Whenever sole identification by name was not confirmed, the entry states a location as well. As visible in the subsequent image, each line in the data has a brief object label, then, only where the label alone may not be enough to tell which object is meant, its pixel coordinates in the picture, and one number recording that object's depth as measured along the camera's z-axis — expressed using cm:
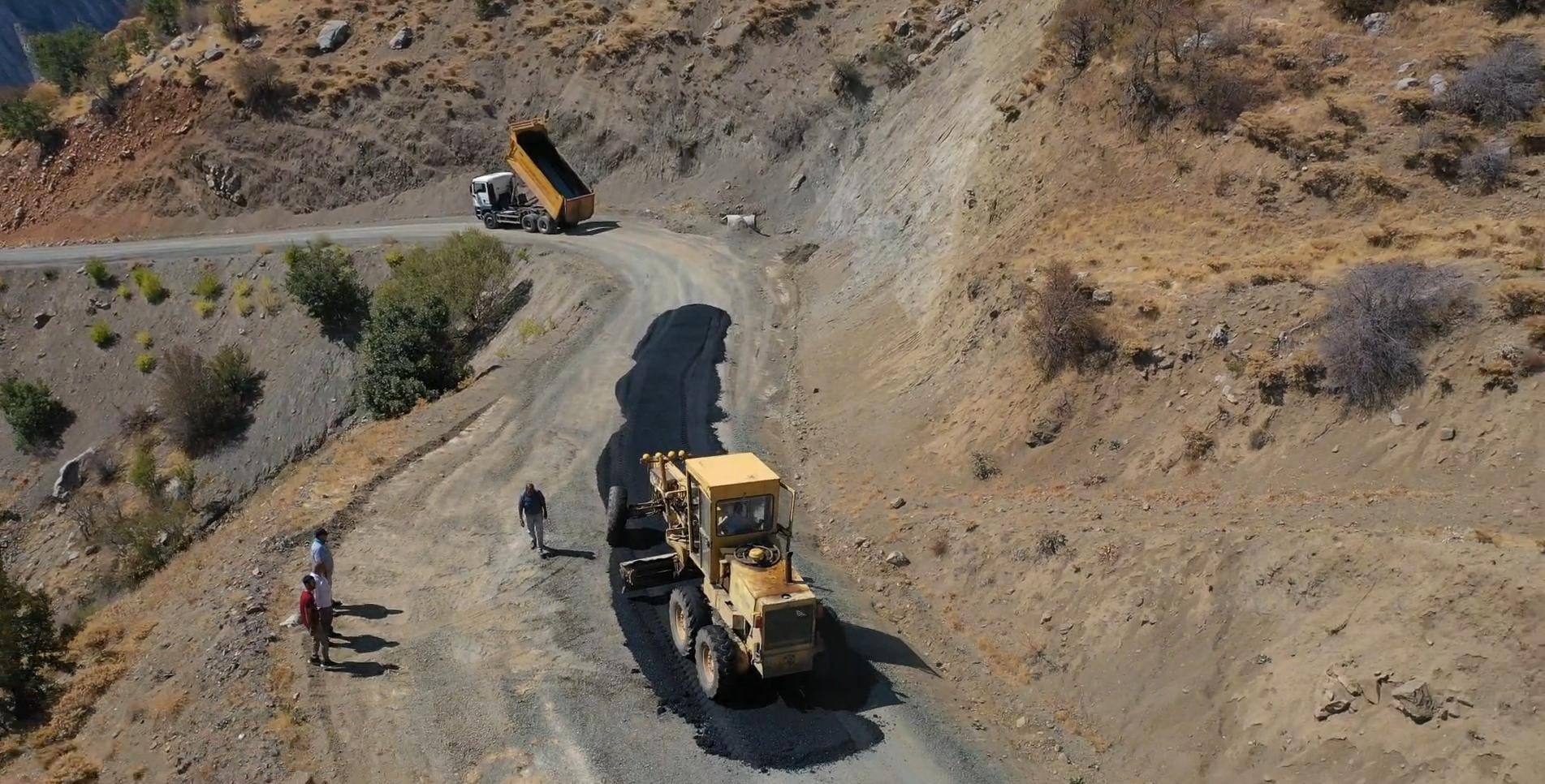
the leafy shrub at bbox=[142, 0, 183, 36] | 5272
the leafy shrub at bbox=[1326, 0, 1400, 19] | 2306
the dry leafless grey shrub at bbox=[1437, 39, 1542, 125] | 1844
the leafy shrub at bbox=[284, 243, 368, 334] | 3325
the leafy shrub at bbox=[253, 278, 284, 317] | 3575
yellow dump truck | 3709
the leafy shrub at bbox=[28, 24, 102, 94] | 4978
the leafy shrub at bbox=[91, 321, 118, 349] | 3678
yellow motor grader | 1191
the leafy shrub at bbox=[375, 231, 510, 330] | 3128
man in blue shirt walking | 1630
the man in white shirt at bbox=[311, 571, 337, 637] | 1346
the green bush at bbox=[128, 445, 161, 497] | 3020
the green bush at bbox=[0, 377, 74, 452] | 3453
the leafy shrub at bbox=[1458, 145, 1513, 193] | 1747
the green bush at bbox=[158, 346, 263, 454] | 3200
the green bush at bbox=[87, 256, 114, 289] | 3853
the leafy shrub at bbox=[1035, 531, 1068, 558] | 1466
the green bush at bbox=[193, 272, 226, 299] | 3759
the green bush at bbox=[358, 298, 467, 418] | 2564
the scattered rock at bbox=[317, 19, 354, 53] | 5019
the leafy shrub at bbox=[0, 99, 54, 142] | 4753
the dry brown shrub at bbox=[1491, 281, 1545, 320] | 1320
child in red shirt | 1341
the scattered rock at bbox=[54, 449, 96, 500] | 3269
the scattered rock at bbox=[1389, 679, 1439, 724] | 959
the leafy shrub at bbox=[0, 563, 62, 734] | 1422
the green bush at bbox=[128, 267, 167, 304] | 3791
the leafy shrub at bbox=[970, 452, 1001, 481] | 1780
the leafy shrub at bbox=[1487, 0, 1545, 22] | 2116
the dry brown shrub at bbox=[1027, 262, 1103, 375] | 1783
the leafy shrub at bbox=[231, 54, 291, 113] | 4675
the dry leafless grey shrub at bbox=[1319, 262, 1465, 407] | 1364
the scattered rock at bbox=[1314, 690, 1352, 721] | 1022
